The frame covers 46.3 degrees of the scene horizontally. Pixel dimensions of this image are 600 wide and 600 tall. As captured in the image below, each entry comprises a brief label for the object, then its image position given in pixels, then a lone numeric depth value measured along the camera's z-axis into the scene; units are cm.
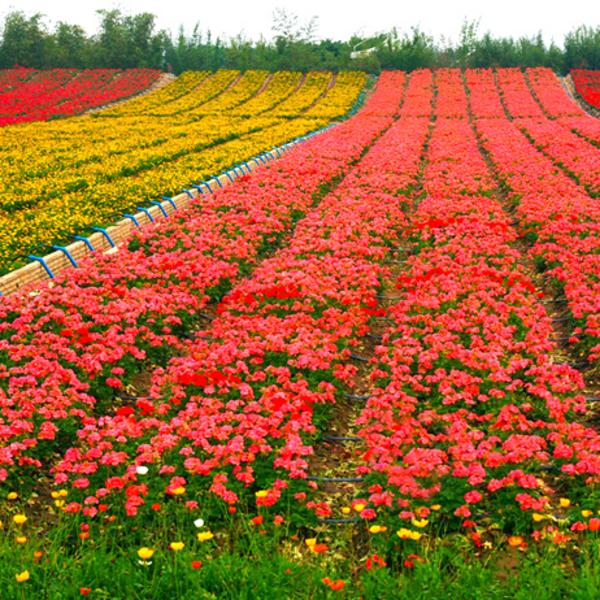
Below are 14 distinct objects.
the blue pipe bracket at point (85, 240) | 1517
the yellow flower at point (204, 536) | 527
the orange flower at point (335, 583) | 472
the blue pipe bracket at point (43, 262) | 1320
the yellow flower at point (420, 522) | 549
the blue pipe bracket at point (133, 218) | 1753
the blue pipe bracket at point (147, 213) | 1836
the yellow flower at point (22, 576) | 474
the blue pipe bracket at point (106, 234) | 1595
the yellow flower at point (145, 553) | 504
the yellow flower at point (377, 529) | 546
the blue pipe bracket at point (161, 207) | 1920
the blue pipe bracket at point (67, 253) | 1412
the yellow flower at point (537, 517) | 562
